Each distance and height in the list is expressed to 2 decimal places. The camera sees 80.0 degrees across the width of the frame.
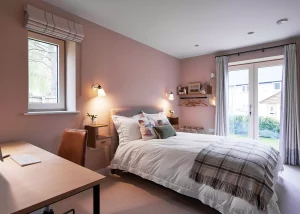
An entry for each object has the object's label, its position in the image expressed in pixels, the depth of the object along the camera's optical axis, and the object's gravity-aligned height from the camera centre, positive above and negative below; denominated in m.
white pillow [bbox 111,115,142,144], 2.85 -0.34
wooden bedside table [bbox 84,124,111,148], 2.58 -0.45
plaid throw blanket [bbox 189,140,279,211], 1.56 -0.63
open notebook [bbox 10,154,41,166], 1.29 -0.39
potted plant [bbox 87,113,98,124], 2.74 -0.14
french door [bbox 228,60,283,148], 3.80 +0.16
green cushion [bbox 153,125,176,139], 2.91 -0.40
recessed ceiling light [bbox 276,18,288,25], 2.65 +1.30
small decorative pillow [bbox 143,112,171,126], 3.27 -0.22
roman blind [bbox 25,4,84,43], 2.09 +1.05
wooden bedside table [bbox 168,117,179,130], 4.26 -0.32
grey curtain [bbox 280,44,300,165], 3.31 -0.05
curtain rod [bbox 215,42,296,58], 3.50 +1.20
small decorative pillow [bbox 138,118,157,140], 2.85 -0.35
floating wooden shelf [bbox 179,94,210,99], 4.50 +0.30
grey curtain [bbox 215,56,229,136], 4.07 +0.24
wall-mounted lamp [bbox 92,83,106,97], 2.78 +0.27
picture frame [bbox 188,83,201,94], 4.48 +0.50
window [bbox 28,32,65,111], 2.33 +0.49
